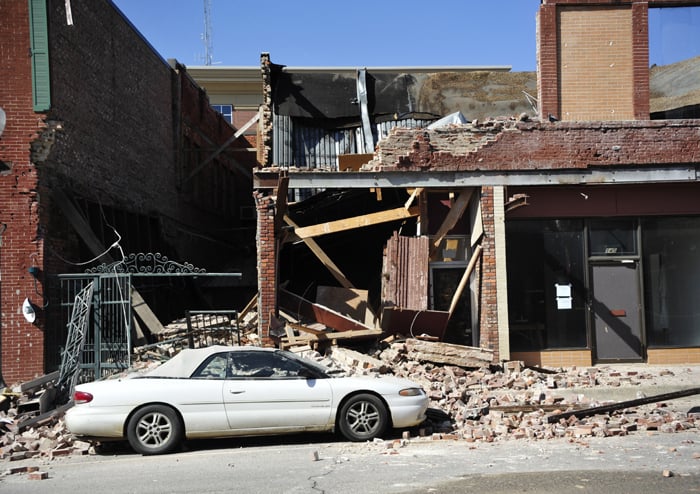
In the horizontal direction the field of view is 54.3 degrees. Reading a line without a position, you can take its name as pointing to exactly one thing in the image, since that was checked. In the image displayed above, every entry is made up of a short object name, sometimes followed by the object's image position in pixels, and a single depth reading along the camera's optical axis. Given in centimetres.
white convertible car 828
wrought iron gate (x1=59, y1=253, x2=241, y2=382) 1181
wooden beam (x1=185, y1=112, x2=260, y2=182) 2175
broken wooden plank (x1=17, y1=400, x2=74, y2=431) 978
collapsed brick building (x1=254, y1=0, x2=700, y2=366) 1386
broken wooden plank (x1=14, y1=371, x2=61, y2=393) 1086
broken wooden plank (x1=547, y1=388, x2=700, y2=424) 947
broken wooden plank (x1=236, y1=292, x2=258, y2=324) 1474
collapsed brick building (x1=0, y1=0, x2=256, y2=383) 1235
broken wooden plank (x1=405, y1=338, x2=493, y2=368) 1277
